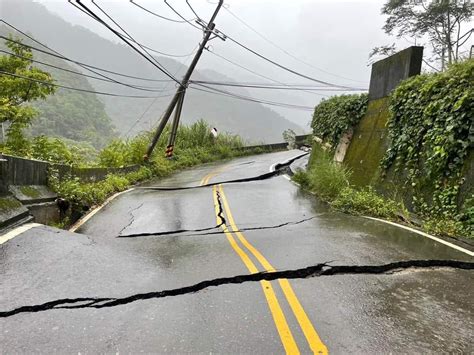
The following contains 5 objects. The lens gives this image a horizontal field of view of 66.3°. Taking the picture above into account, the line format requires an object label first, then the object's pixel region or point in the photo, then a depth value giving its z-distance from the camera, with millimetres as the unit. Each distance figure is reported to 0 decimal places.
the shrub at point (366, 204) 8335
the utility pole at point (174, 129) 21547
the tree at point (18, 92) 13178
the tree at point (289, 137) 36781
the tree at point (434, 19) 24047
